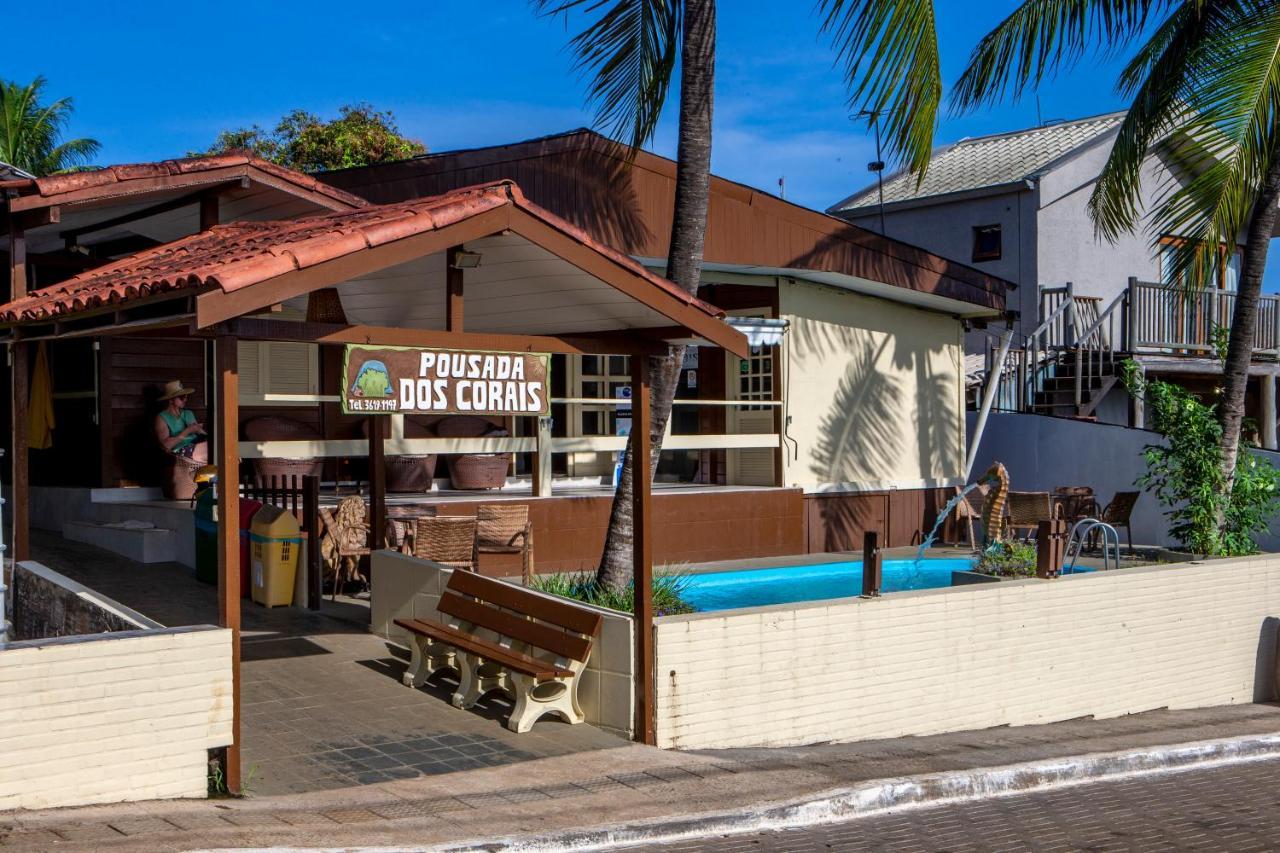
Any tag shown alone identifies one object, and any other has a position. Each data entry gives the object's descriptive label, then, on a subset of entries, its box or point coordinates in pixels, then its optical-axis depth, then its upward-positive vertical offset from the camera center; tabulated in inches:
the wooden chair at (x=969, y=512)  710.2 -54.5
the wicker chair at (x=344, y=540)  479.5 -45.0
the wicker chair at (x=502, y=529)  493.7 -42.4
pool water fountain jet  642.8 -45.8
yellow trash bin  452.8 -47.1
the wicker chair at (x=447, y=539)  451.2 -42.4
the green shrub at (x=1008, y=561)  455.8 -53.2
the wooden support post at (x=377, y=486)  437.7 -22.5
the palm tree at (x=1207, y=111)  482.6 +117.2
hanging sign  280.4 +8.7
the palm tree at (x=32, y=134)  1390.3 +328.1
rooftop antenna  378.3 +159.8
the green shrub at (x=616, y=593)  366.9 -51.8
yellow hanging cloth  527.8 +6.9
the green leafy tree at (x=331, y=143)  1224.2 +272.4
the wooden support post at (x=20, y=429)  356.8 -1.4
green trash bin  465.1 -42.3
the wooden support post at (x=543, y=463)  543.5 -18.5
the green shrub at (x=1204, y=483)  506.9 -28.2
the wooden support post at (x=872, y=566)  363.3 -42.7
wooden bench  322.7 -59.8
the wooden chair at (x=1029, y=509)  665.0 -49.0
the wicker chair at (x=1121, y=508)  648.4 -47.7
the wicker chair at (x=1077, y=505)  691.4 -49.2
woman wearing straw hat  527.2 -2.7
